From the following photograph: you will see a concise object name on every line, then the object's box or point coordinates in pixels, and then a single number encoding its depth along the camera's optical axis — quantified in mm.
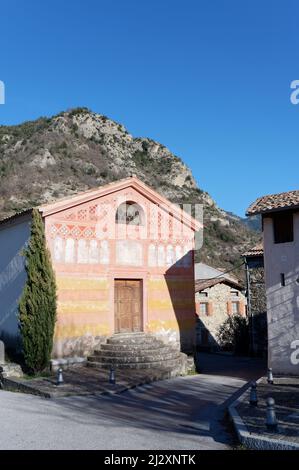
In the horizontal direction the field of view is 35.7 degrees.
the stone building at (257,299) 23250
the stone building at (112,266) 16516
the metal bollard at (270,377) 13781
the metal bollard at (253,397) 10688
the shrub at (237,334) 25047
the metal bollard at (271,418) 8234
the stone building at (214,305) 29906
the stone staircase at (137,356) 16109
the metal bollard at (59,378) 13602
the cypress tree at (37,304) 15336
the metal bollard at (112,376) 13952
